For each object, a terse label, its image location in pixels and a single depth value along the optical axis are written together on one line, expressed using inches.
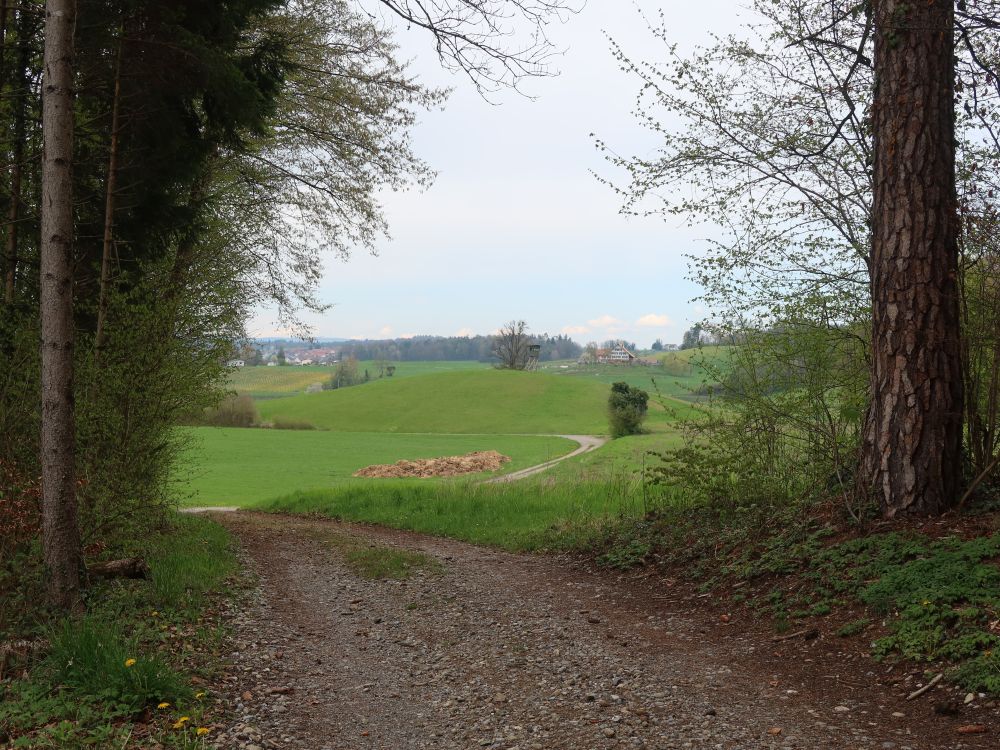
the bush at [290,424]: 2437.5
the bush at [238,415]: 2156.0
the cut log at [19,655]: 208.1
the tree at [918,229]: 255.8
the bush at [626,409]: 1823.3
